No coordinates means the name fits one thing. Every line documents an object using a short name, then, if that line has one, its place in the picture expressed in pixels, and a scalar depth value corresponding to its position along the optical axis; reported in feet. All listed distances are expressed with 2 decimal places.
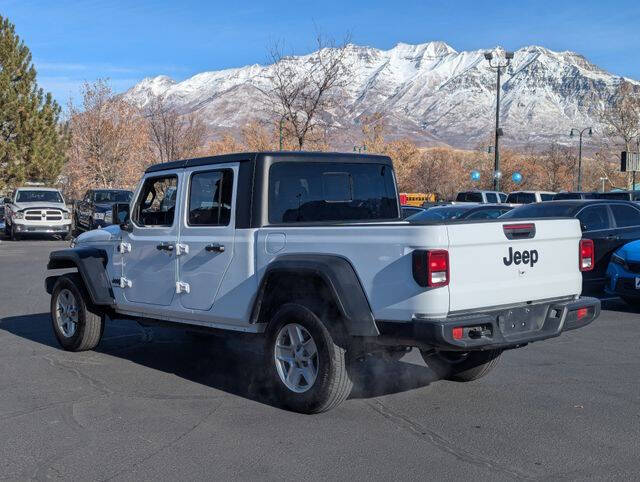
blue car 35.60
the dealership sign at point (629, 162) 89.61
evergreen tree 130.93
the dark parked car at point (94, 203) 92.27
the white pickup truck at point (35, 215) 91.04
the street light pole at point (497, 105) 112.45
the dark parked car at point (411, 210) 67.59
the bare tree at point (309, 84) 106.73
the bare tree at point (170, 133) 162.50
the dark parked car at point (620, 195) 82.25
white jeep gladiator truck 17.88
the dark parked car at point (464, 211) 57.47
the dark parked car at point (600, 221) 41.04
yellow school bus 159.47
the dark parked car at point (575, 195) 81.35
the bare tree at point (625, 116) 190.49
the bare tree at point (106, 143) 159.94
